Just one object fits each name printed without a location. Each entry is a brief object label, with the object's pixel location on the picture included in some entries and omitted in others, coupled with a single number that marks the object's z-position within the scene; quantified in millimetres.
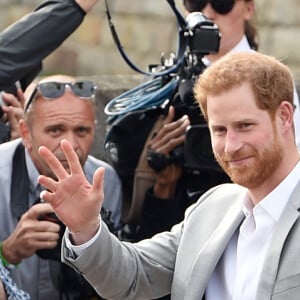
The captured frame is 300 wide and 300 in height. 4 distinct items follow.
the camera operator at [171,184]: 7305
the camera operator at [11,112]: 7595
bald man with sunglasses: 7059
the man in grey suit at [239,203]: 5316
